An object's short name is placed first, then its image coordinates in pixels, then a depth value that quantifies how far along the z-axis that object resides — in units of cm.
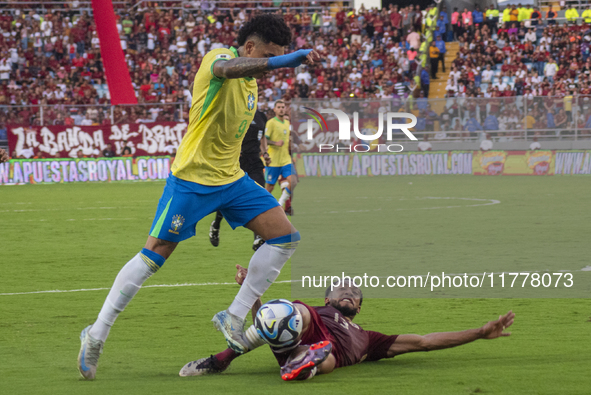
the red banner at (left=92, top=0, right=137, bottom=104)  2889
